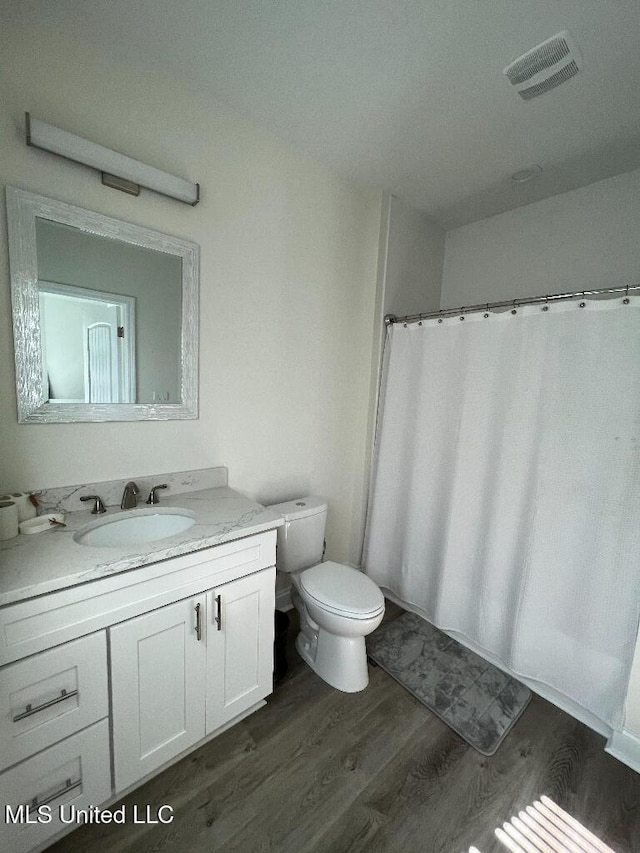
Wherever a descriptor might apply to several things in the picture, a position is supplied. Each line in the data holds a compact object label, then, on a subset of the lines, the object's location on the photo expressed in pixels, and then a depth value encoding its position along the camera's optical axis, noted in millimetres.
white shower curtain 1325
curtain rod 1305
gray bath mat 1397
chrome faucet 1335
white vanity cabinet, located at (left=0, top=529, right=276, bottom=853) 855
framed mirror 1144
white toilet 1433
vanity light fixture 1071
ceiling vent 1121
